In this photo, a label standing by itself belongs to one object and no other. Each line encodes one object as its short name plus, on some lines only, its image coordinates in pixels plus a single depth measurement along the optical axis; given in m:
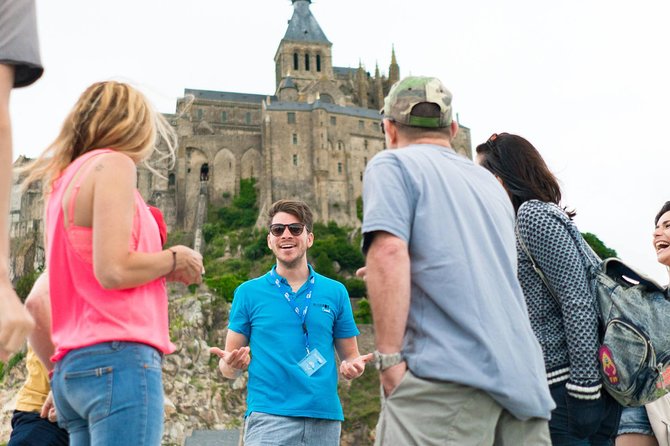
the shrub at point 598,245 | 53.44
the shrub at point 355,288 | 48.53
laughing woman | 4.96
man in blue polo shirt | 5.14
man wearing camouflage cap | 3.19
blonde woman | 2.99
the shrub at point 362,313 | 45.28
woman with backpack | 3.93
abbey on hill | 58.41
